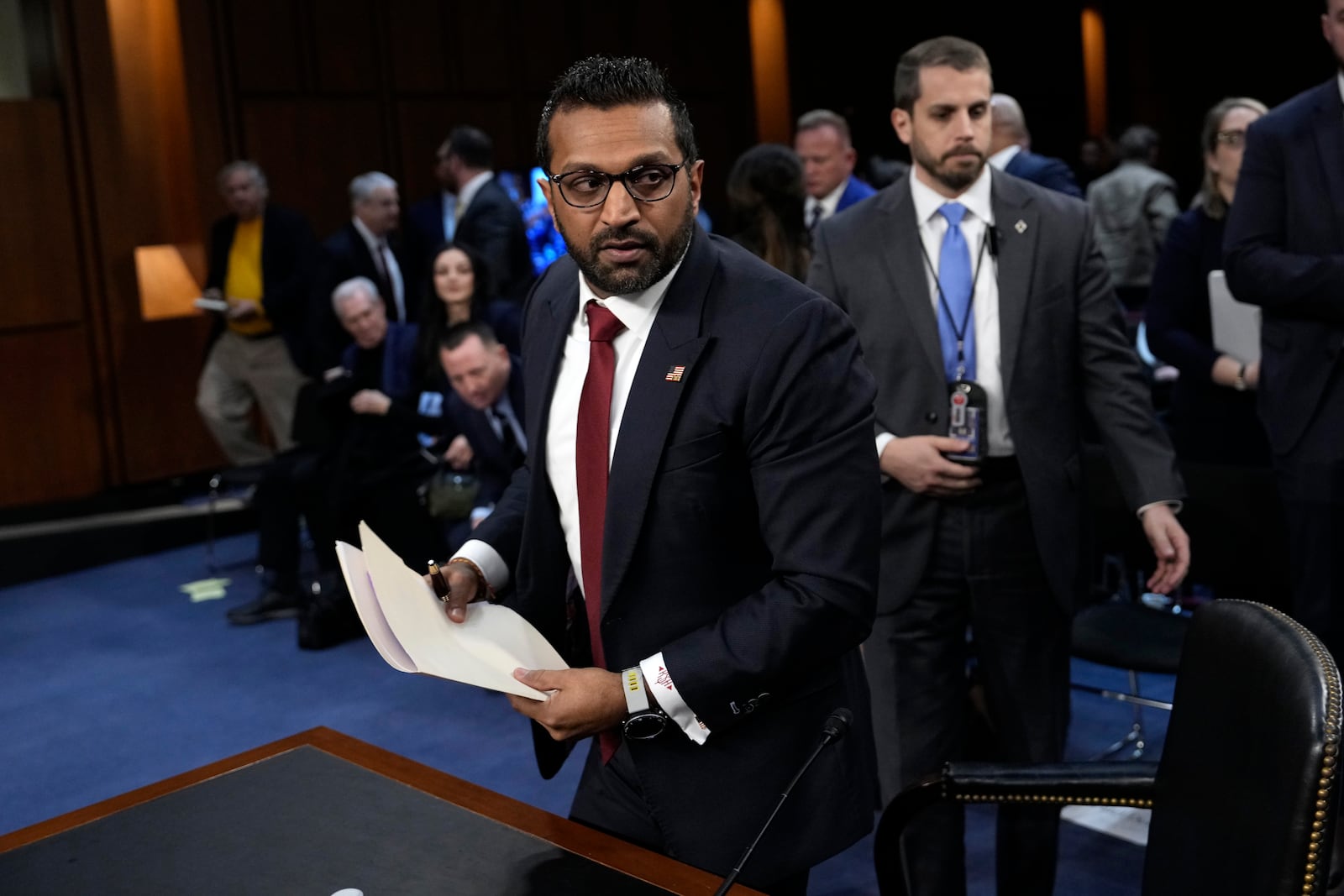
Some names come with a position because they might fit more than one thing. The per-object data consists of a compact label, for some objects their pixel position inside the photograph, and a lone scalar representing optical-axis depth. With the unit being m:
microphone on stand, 1.44
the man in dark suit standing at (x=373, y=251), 6.64
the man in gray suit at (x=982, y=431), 2.43
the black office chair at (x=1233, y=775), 1.18
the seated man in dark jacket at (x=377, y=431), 5.16
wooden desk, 1.41
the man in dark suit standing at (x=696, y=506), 1.53
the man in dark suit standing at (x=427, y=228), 6.80
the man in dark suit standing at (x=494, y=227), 5.99
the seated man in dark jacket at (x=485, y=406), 4.54
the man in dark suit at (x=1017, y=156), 4.33
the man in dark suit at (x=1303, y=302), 2.61
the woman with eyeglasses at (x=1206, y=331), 3.82
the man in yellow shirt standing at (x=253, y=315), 6.61
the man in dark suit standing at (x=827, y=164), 4.76
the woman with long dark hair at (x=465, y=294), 4.98
